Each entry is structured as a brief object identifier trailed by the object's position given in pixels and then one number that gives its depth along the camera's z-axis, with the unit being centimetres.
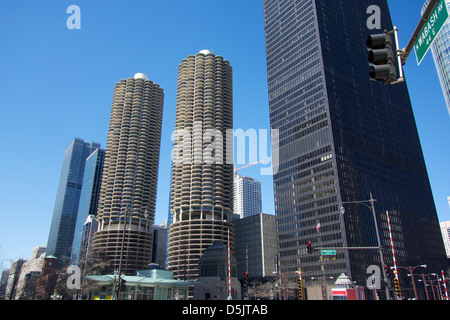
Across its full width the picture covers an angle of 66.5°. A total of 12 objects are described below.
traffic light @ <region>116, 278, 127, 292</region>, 3308
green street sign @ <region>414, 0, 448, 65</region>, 755
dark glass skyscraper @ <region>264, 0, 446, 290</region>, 13288
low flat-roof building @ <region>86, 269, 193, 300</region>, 6847
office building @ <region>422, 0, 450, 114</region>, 13462
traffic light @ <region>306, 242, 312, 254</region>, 3062
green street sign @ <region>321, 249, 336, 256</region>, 3354
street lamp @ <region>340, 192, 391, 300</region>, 3044
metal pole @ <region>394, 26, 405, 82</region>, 884
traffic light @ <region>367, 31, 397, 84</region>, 827
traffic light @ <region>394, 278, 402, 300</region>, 2981
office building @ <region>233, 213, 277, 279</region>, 19875
